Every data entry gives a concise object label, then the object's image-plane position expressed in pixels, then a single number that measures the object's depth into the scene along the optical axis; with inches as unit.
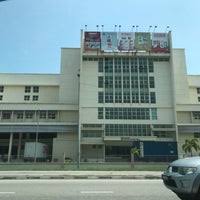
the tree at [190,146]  2356.1
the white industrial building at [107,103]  2512.3
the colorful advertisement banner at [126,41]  2699.3
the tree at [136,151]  2121.1
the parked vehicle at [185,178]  303.3
